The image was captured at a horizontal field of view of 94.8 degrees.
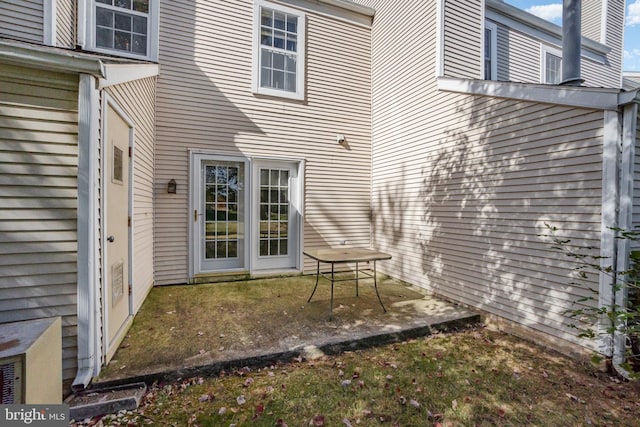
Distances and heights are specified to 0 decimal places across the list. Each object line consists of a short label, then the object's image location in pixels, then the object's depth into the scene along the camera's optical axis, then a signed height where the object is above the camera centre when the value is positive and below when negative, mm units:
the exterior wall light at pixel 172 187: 4790 +350
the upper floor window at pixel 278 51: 5422 +3033
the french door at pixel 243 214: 5090 -87
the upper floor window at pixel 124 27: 4562 +2882
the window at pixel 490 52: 6430 +3499
